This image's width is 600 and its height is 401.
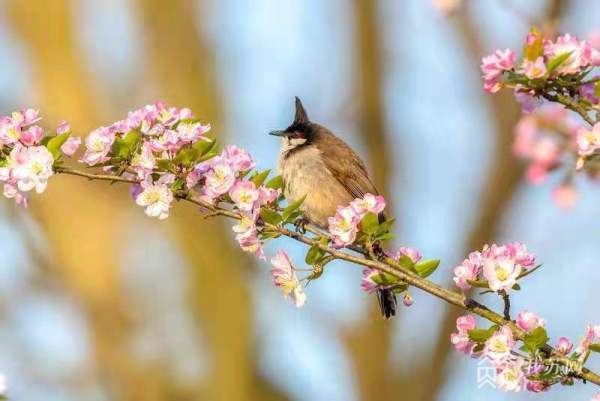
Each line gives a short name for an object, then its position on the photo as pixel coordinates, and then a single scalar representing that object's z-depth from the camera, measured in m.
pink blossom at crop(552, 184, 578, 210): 7.08
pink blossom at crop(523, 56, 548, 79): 5.54
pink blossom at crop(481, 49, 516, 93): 5.78
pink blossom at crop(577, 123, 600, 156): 5.39
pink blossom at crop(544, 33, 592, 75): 5.53
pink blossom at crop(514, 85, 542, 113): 5.87
